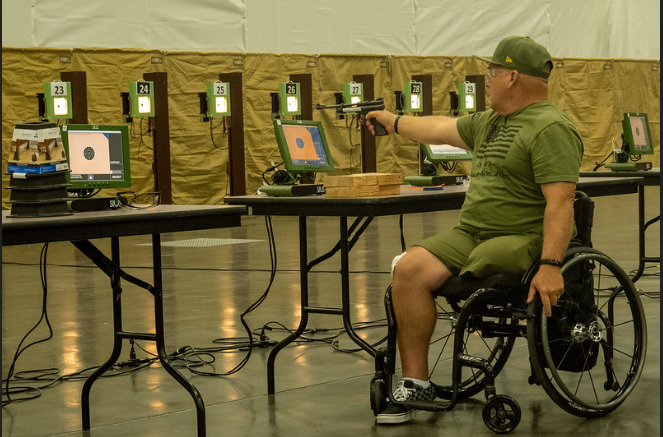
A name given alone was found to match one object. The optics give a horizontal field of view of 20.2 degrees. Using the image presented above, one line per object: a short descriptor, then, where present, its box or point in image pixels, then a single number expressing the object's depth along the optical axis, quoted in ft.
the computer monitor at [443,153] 34.43
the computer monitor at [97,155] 24.44
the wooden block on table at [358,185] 24.51
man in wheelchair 20.19
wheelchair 19.83
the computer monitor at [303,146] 28.31
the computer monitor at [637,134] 42.52
